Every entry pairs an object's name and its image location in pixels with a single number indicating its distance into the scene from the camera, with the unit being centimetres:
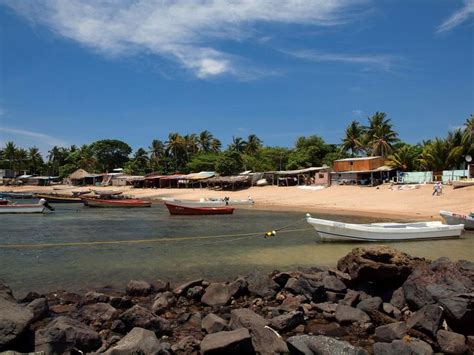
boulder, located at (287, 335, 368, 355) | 723
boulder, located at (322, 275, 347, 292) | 1140
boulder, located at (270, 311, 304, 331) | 902
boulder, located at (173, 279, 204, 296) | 1146
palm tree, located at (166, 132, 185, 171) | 9789
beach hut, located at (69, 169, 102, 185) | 9656
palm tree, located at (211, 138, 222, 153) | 10200
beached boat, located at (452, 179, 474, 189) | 4044
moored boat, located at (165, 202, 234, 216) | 4206
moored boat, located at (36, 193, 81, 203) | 6031
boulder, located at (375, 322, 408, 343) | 865
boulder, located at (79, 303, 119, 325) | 947
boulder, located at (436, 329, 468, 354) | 807
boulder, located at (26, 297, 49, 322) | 959
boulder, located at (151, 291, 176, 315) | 1027
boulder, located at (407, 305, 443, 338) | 861
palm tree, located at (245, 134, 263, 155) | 9312
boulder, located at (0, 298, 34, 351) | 627
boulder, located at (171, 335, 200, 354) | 780
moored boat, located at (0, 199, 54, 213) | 4281
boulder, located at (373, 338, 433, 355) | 750
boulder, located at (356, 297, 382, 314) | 1002
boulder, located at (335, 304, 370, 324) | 952
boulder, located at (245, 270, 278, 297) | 1152
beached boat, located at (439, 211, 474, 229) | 2566
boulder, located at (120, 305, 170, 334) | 885
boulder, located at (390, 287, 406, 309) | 1047
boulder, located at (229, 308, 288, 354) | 777
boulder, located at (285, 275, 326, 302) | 1105
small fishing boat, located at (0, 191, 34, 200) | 7124
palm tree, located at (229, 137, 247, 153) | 9456
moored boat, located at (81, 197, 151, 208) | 5253
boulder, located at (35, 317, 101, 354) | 697
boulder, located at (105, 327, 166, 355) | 721
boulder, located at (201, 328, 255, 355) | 739
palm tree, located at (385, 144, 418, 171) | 5484
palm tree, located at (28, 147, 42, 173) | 12231
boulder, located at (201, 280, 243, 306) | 1095
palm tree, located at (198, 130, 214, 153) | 10158
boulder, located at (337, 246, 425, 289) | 1147
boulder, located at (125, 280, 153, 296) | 1163
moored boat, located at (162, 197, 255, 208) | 4250
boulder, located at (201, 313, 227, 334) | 877
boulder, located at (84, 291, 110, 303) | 1087
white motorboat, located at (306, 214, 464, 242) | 2106
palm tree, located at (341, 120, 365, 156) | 7406
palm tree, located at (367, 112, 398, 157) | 6650
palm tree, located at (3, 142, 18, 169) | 11831
